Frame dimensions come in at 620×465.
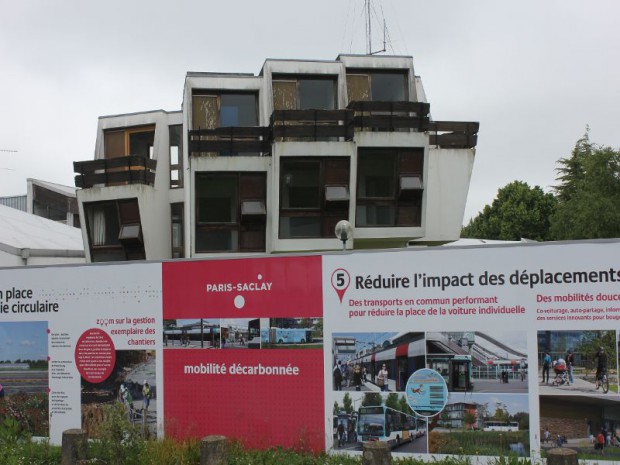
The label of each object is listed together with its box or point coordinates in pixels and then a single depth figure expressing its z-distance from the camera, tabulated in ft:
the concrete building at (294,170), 73.97
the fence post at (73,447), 27.66
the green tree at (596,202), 137.90
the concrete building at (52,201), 152.76
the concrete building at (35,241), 81.10
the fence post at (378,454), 23.32
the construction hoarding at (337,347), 25.82
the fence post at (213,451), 24.97
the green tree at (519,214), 200.85
